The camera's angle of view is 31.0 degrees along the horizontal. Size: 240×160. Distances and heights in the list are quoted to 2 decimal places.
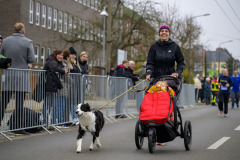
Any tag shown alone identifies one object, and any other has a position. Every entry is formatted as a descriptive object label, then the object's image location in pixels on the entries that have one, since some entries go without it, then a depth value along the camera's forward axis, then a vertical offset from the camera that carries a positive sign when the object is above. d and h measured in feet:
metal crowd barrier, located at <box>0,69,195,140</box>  30.50 -1.45
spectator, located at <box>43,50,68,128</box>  35.35 -1.47
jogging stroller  22.74 -2.55
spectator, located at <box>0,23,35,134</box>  30.73 +1.24
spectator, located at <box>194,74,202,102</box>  103.81 -1.02
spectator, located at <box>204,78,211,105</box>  96.82 -2.30
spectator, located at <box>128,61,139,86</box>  52.34 +0.77
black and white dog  25.12 -2.34
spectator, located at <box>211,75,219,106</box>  89.92 -1.48
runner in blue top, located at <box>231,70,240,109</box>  72.69 -0.83
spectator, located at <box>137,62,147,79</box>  63.09 +1.21
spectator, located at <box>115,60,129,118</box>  49.19 -0.33
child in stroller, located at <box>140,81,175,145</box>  23.58 -0.41
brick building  126.00 +19.69
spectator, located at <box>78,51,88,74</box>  41.99 +1.84
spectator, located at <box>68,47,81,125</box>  39.09 -0.21
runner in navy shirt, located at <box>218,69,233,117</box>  54.75 -1.35
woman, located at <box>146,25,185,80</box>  26.25 +1.60
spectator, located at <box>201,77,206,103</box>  102.81 -1.85
